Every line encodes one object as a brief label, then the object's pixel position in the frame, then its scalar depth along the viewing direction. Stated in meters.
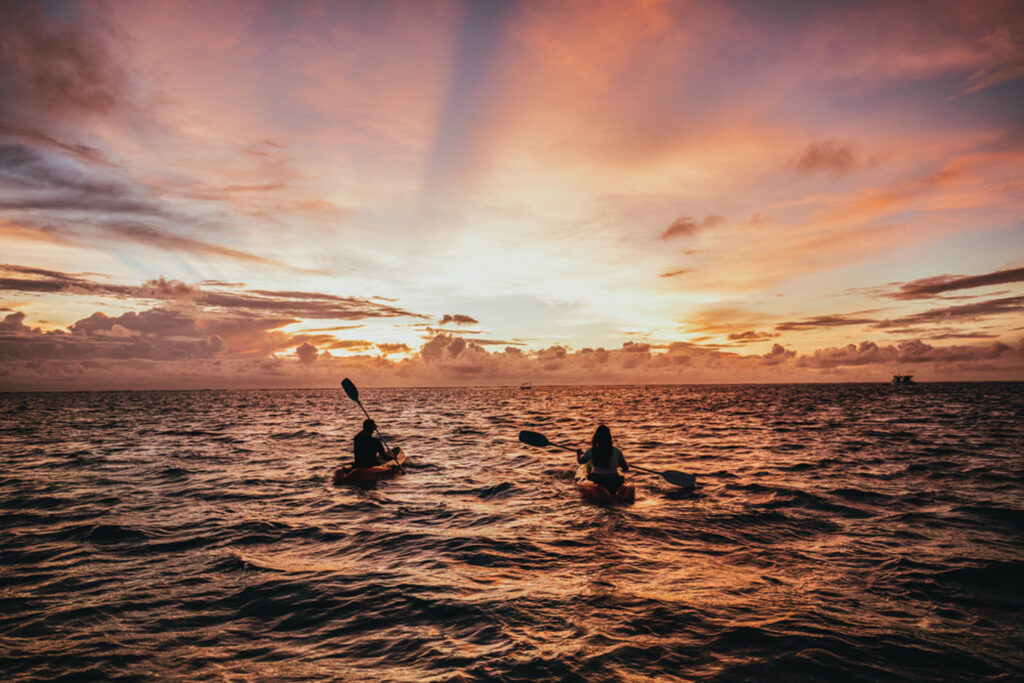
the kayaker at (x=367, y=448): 16.88
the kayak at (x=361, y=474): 16.36
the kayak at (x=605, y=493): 13.05
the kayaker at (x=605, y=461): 13.38
